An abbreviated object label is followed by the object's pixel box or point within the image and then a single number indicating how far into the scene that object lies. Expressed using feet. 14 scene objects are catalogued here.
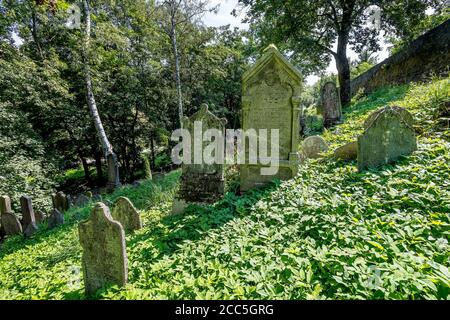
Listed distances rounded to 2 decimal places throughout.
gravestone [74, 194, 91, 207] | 29.07
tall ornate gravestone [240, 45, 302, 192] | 15.71
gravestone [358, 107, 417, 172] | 13.84
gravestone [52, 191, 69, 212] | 28.61
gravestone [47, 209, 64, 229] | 21.45
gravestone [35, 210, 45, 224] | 25.08
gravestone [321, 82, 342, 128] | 32.30
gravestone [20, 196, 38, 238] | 23.73
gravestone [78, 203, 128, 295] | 9.07
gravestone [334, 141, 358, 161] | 16.76
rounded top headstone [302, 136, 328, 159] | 19.74
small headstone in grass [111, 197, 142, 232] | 15.33
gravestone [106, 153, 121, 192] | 33.72
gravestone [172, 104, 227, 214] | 16.16
